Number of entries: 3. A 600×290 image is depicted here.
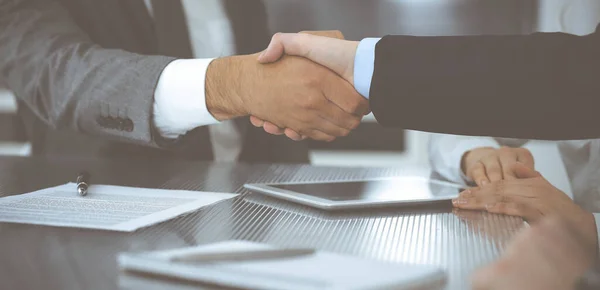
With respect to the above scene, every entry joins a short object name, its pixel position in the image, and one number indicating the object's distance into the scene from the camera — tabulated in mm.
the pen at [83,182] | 951
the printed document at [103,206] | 779
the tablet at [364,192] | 866
